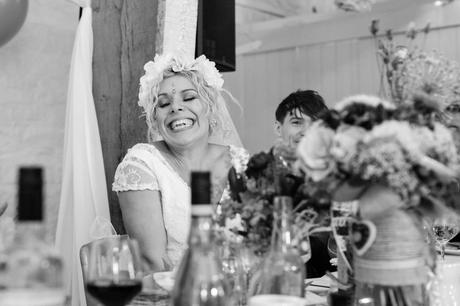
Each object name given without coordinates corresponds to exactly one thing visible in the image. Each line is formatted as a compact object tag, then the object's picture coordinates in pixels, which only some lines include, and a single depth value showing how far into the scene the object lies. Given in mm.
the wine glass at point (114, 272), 1084
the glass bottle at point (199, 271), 1021
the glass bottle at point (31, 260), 892
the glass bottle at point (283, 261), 1164
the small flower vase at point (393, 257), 1154
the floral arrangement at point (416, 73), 1151
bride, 2473
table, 1496
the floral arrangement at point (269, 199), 1243
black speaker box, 3473
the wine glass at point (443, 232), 2016
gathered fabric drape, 2613
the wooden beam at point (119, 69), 2922
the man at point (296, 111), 3066
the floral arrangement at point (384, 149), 1052
